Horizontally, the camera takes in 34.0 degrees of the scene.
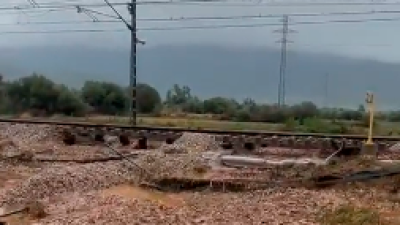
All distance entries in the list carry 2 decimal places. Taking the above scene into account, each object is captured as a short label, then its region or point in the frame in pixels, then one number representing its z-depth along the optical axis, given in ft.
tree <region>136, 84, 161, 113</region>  200.95
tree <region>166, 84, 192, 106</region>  242.95
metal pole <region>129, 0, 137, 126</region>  95.61
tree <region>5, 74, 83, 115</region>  165.99
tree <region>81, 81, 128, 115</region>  185.37
